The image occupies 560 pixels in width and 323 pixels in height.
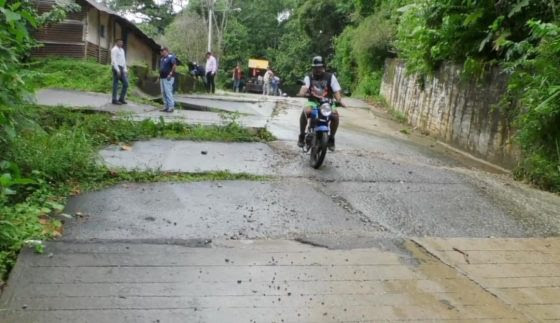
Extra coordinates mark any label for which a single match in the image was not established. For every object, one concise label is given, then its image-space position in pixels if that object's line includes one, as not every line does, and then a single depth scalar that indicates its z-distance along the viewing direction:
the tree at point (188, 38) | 44.69
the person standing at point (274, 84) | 33.79
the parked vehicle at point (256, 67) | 46.68
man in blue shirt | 13.64
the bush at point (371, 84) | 25.52
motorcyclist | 8.48
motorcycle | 8.24
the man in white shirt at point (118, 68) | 13.79
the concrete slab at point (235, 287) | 3.75
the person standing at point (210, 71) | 21.59
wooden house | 22.09
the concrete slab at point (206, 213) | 5.27
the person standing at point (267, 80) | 33.06
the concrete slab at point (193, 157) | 7.89
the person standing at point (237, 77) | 31.08
